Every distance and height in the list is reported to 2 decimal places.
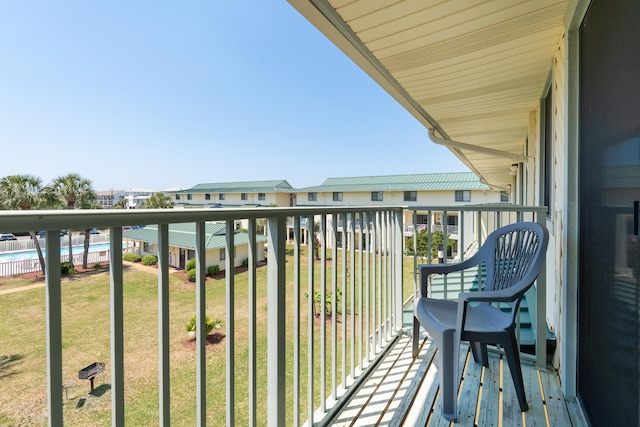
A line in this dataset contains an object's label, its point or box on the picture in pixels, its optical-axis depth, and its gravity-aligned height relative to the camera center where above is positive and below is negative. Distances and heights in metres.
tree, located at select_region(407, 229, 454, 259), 13.48 -1.64
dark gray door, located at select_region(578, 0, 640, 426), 0.97 -0.04
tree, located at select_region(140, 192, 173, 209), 18.15 +0.87
